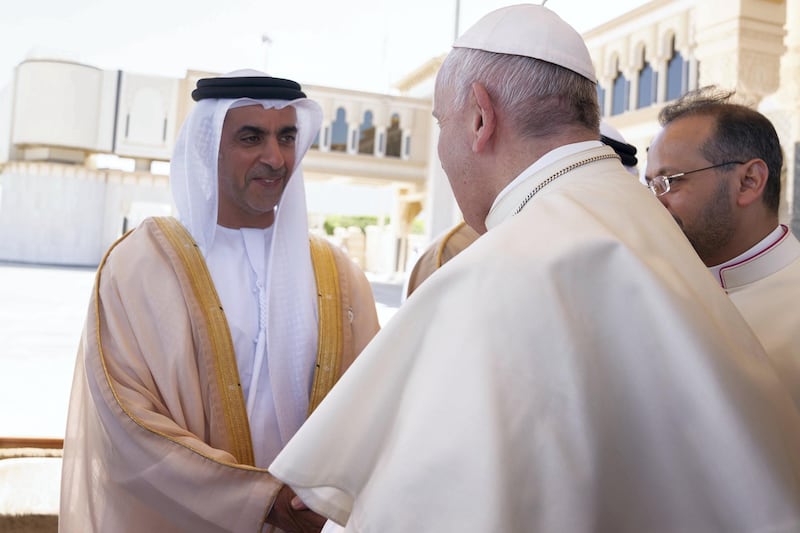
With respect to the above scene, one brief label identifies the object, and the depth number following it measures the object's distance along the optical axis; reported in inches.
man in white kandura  63.4
